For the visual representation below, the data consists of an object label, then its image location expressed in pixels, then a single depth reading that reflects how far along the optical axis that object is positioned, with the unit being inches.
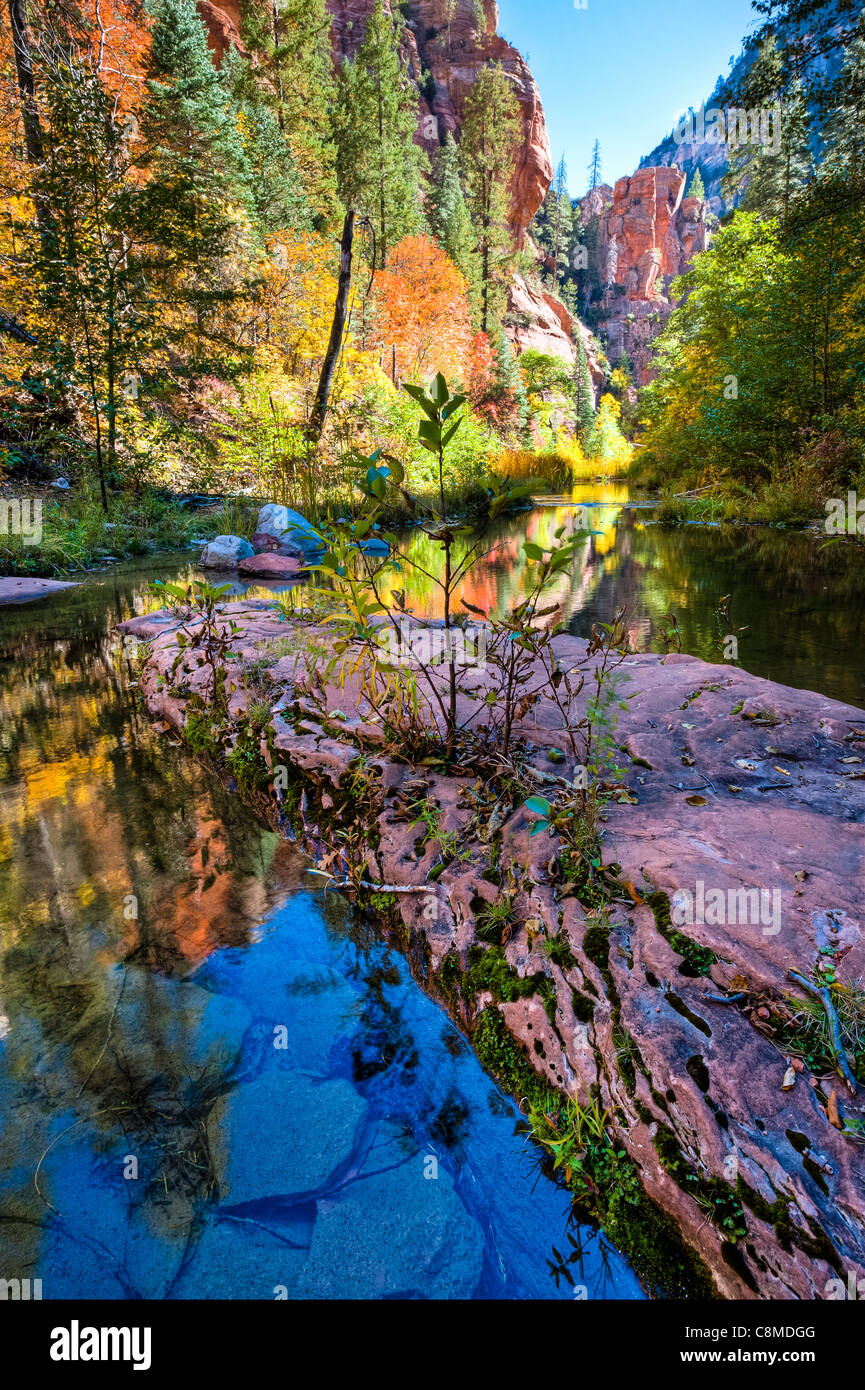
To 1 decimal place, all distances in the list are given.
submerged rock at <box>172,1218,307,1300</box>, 48.9
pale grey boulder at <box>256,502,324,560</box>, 416.2
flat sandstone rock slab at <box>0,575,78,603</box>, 310.3
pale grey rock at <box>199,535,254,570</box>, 386.6
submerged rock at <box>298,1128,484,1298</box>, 49.6
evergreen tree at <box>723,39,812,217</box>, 397.1
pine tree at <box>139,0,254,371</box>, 456.8
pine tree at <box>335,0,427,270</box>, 1256.8
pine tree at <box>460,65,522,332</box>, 1670.8
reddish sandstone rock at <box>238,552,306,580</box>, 368.3
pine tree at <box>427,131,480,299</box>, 1440.7
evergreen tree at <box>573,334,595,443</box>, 1999.3
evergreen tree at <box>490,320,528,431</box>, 1427.2
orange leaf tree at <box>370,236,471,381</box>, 1115.3
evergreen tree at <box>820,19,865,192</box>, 383.2
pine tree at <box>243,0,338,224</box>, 1185.4
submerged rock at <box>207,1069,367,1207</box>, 56.7
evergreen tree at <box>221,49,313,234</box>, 968.3
